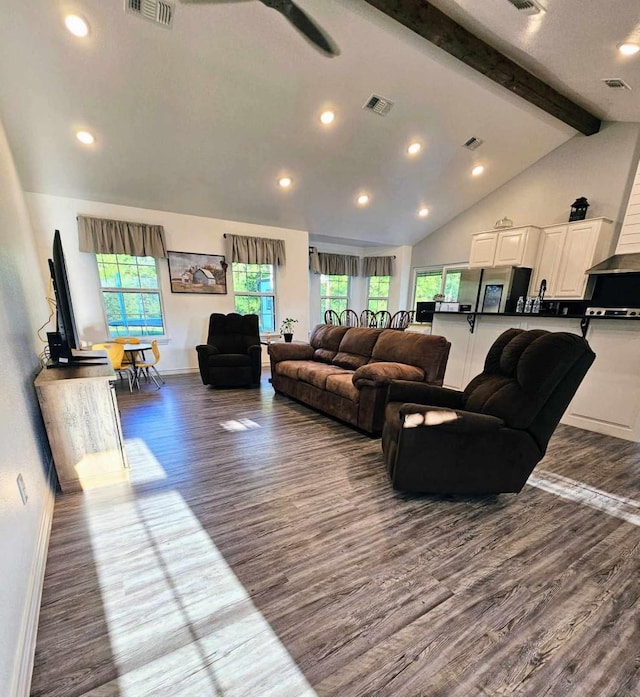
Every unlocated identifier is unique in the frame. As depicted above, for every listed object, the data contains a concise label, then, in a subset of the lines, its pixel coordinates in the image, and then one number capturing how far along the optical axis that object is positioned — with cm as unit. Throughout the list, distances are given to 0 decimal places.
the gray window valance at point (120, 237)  427
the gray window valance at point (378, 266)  730
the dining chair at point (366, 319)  712
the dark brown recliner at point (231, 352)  419
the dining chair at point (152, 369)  425
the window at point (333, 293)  745
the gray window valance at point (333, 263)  685
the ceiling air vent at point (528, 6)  237
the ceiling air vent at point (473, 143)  428
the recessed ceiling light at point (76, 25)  235
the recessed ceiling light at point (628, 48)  265
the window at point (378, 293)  764
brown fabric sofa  269
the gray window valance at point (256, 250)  532
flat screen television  207
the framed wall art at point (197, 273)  496
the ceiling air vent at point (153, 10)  230
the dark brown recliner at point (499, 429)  166
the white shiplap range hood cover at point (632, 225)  379
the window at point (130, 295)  459
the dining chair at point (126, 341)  427
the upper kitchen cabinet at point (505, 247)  489
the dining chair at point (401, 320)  639
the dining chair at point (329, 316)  691
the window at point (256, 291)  562
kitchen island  279
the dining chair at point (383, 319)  690
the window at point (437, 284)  645
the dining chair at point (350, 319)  723
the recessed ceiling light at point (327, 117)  352
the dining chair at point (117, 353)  388
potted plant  600
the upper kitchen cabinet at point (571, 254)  429
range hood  379
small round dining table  400
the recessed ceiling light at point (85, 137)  331
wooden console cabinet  184
